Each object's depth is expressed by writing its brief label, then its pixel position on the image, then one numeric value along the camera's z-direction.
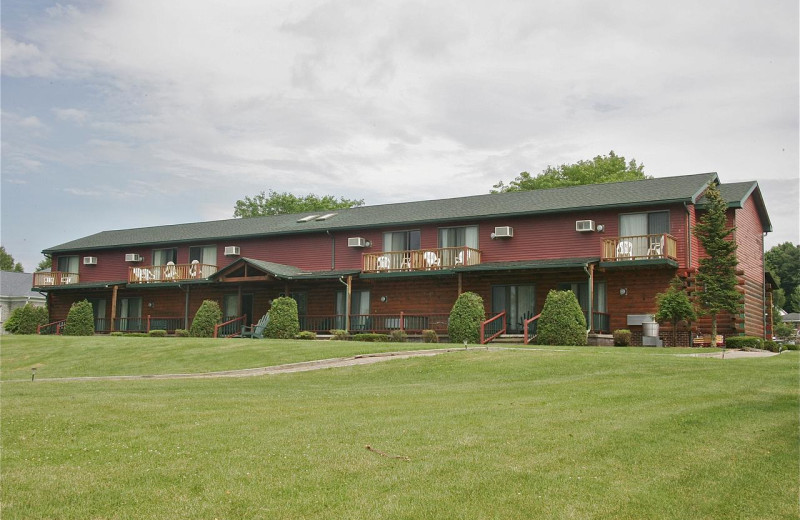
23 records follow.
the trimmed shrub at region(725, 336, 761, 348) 23.48
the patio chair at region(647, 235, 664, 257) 25.45
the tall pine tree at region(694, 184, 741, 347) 22.77
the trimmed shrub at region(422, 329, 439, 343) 27.28
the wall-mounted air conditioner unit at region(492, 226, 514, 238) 29.25
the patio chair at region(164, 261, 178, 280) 36.03
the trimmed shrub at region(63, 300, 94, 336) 34.56
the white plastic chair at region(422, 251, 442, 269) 29.97
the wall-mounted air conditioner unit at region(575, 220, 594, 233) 27.56
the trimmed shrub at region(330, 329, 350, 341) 29.17
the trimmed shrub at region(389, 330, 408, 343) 27.84
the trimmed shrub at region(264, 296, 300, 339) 28.98
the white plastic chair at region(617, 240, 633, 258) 26.09
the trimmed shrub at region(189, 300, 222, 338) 31.06
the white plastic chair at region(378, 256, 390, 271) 31.14
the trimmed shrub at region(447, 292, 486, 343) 25.45
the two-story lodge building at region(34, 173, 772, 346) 26.64
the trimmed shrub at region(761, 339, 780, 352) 24.57
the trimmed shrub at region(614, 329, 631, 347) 24.41
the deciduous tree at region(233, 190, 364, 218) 63.25
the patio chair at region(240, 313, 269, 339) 30.61
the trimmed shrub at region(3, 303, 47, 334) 36.94
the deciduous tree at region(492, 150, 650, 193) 50.88
